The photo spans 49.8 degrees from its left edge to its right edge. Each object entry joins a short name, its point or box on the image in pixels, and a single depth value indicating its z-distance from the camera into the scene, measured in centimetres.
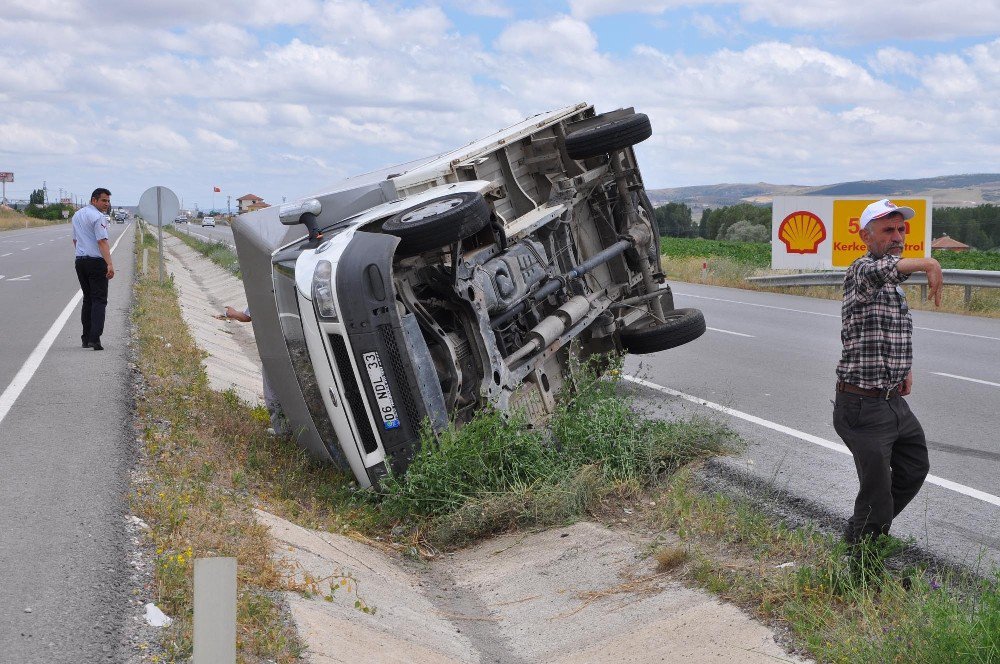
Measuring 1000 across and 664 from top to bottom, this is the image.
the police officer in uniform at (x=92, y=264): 1103
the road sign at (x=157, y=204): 1994
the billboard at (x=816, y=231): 2212
